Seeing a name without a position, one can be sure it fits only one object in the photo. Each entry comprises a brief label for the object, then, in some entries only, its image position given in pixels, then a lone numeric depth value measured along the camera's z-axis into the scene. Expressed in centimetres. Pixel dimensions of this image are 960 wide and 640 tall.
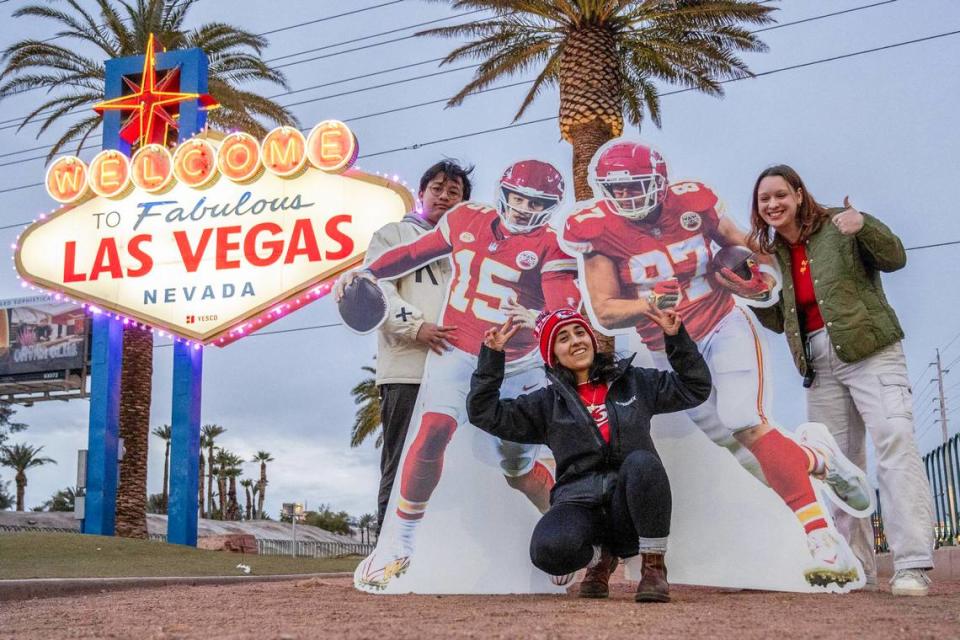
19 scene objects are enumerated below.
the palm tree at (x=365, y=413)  3112
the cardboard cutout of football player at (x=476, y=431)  490
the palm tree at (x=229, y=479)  5609
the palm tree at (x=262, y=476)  5909
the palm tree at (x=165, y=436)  5141
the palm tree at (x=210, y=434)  4991
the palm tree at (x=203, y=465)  4972
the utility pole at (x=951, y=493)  699
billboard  3478
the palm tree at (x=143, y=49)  1962
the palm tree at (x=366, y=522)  5453
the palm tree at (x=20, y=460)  4750
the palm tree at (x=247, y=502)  5909
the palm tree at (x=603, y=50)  1369
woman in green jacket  445
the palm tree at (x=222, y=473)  5603
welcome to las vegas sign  1411
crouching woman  398
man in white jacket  536
